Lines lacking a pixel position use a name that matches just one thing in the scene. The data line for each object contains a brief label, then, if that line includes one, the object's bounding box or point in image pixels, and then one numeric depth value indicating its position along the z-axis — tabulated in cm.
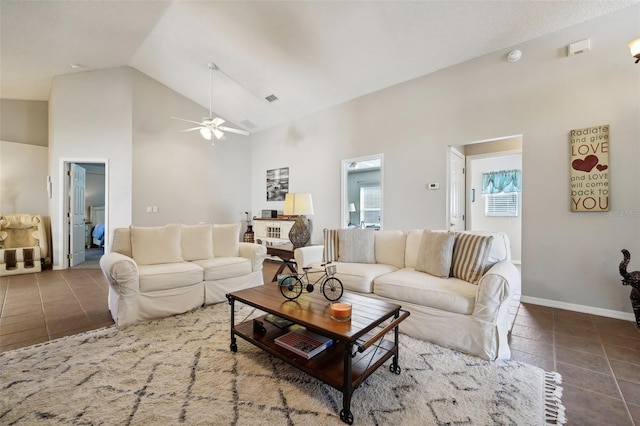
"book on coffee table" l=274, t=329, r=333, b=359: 163
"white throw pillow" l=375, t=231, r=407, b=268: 302
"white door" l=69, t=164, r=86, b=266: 511
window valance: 579
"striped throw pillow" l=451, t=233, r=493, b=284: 229
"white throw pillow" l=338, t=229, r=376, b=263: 309
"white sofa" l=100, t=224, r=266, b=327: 248
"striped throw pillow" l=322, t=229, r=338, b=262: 318
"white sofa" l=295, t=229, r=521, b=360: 194
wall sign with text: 281
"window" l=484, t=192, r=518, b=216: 583
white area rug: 139
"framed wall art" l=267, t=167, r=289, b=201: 602
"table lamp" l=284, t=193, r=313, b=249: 363
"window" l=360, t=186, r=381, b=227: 824
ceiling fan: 407
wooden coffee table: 137
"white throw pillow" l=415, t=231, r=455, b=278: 247
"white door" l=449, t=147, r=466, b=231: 401
